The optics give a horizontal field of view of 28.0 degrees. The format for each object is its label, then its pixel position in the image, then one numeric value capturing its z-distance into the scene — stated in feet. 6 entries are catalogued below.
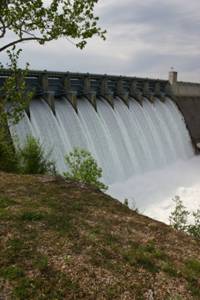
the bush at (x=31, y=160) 50.55
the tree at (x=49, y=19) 31.99
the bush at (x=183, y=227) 36.68
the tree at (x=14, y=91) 33.71
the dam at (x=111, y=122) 79.51
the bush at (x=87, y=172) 49.42
